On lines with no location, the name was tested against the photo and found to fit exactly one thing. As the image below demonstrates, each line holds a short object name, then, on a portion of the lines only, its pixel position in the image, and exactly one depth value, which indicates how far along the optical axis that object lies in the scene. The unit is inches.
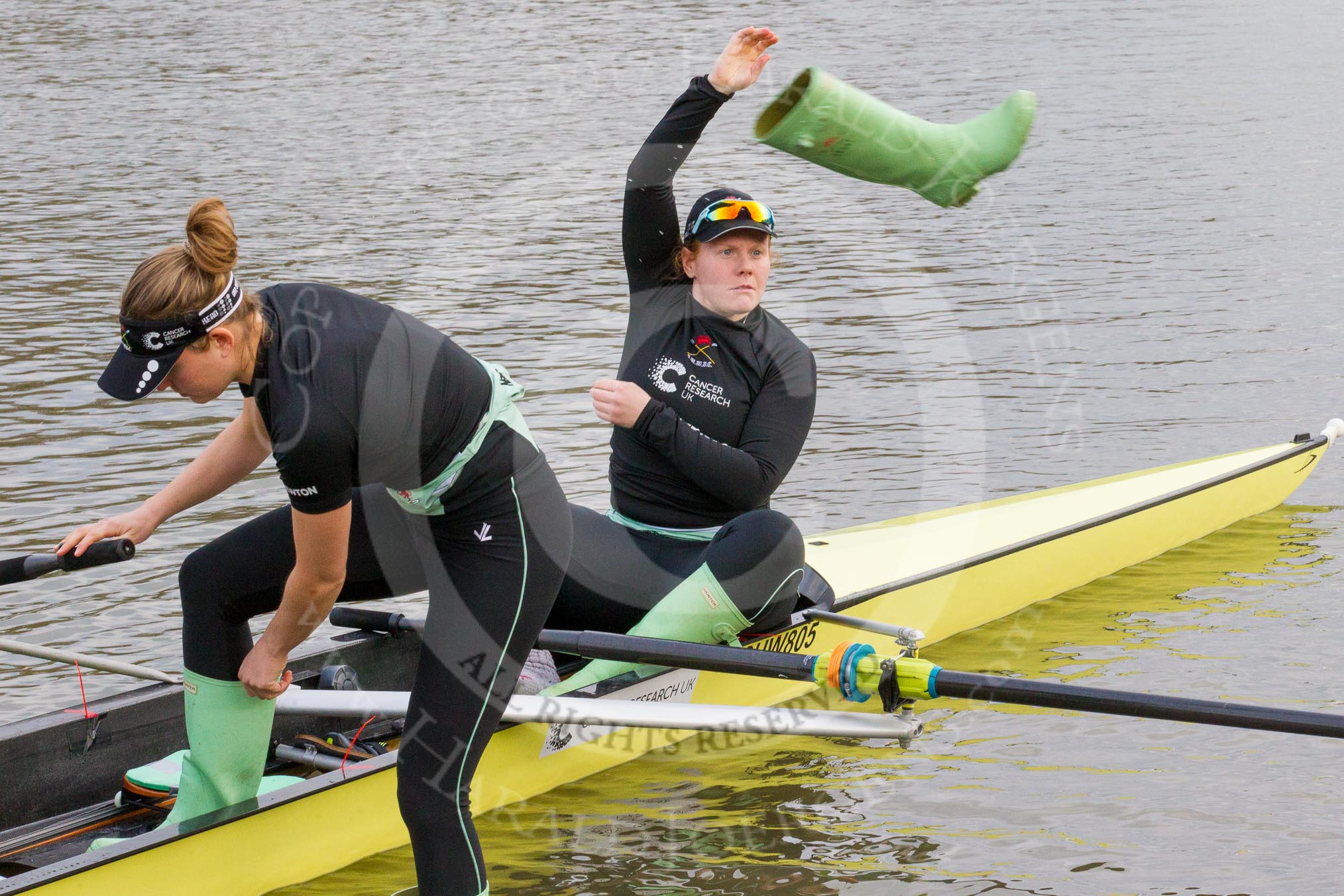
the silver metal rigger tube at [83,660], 334.3
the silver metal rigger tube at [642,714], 355.6
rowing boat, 325.7
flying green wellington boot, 348.8
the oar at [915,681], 309.9
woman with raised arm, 379.6
